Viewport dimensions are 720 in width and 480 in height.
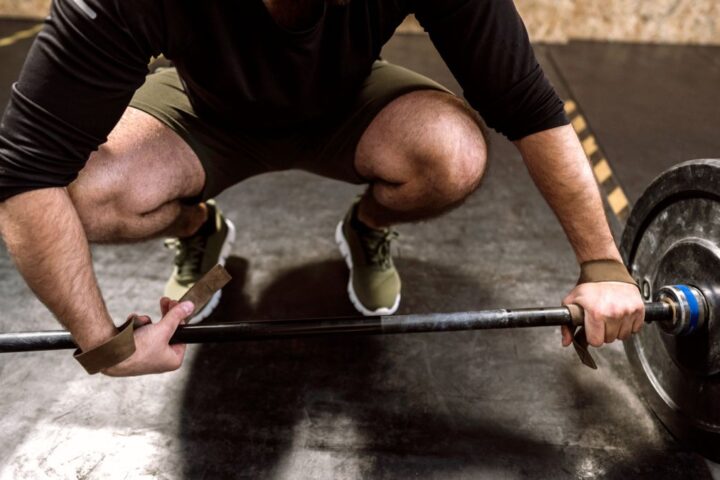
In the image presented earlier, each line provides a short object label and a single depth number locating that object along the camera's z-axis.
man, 0.77
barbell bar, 0.91
